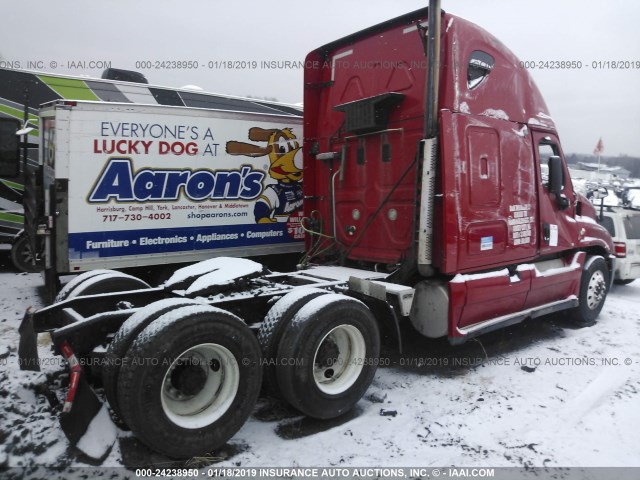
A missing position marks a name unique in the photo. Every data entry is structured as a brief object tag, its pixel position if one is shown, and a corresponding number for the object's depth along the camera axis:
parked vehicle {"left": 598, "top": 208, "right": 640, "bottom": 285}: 8.79
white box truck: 5.78
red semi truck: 3.27
